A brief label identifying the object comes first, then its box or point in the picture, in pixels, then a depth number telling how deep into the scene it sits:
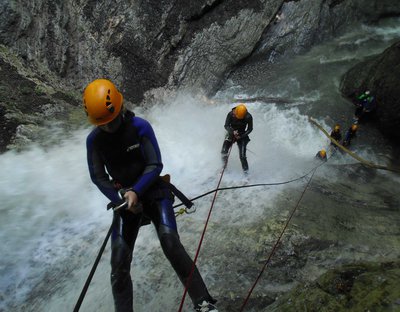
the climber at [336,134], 10.09
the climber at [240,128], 7.29
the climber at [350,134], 10.27
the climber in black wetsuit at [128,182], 2.93
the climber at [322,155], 9.43
